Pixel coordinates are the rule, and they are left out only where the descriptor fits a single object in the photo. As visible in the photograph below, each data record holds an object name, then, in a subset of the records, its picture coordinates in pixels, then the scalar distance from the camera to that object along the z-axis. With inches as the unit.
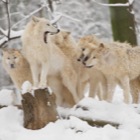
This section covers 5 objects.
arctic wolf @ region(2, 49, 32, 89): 649.6
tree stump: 568.4
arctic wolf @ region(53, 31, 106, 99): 653.3
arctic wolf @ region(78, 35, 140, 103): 628.9
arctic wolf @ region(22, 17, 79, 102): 604.4
